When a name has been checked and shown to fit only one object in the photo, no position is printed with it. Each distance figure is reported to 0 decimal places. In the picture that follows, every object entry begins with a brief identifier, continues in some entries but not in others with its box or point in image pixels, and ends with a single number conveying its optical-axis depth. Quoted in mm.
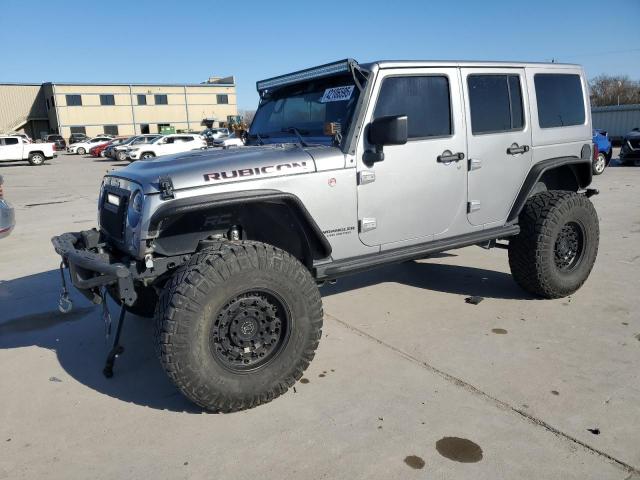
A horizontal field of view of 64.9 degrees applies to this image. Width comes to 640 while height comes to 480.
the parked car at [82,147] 42562
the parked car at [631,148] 16234
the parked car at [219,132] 31578
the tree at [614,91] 53906
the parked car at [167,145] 27609
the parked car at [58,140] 49244
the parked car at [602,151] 14188
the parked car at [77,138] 52681
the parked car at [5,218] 5242
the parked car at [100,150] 35844
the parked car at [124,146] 30647
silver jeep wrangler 2971
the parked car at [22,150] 29188
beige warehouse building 58562
